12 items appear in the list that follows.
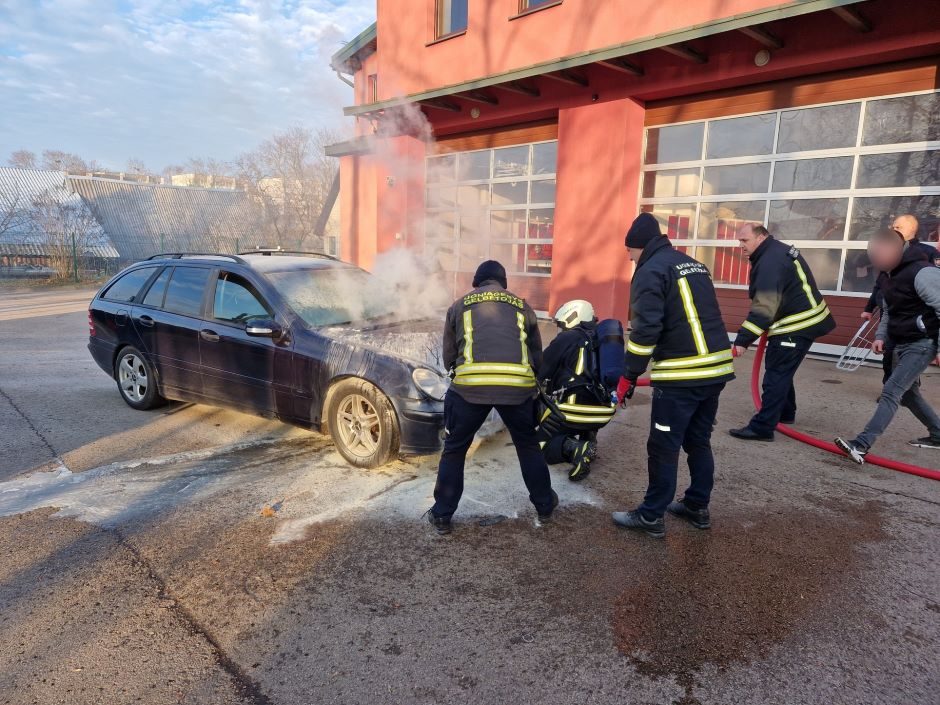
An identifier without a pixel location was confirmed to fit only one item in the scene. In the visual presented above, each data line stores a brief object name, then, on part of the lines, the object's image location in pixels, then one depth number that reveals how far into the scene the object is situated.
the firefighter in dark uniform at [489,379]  3.13
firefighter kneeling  3.88
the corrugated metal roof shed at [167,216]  31.45
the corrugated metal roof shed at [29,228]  22.14
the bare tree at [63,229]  21.05
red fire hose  4.08
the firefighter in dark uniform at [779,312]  4.59
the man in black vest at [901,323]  4.21
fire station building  7.40
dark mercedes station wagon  4.02
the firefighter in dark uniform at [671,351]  3.10
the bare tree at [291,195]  27.19
